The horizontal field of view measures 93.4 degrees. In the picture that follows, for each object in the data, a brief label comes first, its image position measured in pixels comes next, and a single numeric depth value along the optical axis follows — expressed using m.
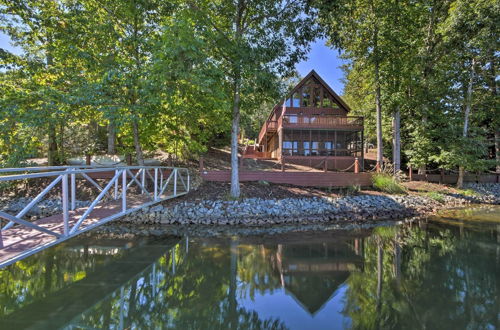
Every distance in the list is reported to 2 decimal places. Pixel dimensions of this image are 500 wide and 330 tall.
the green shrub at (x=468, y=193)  14.42
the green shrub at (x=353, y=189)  12.11
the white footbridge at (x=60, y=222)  3.36
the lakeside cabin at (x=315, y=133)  17.75
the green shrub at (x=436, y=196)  12.87
